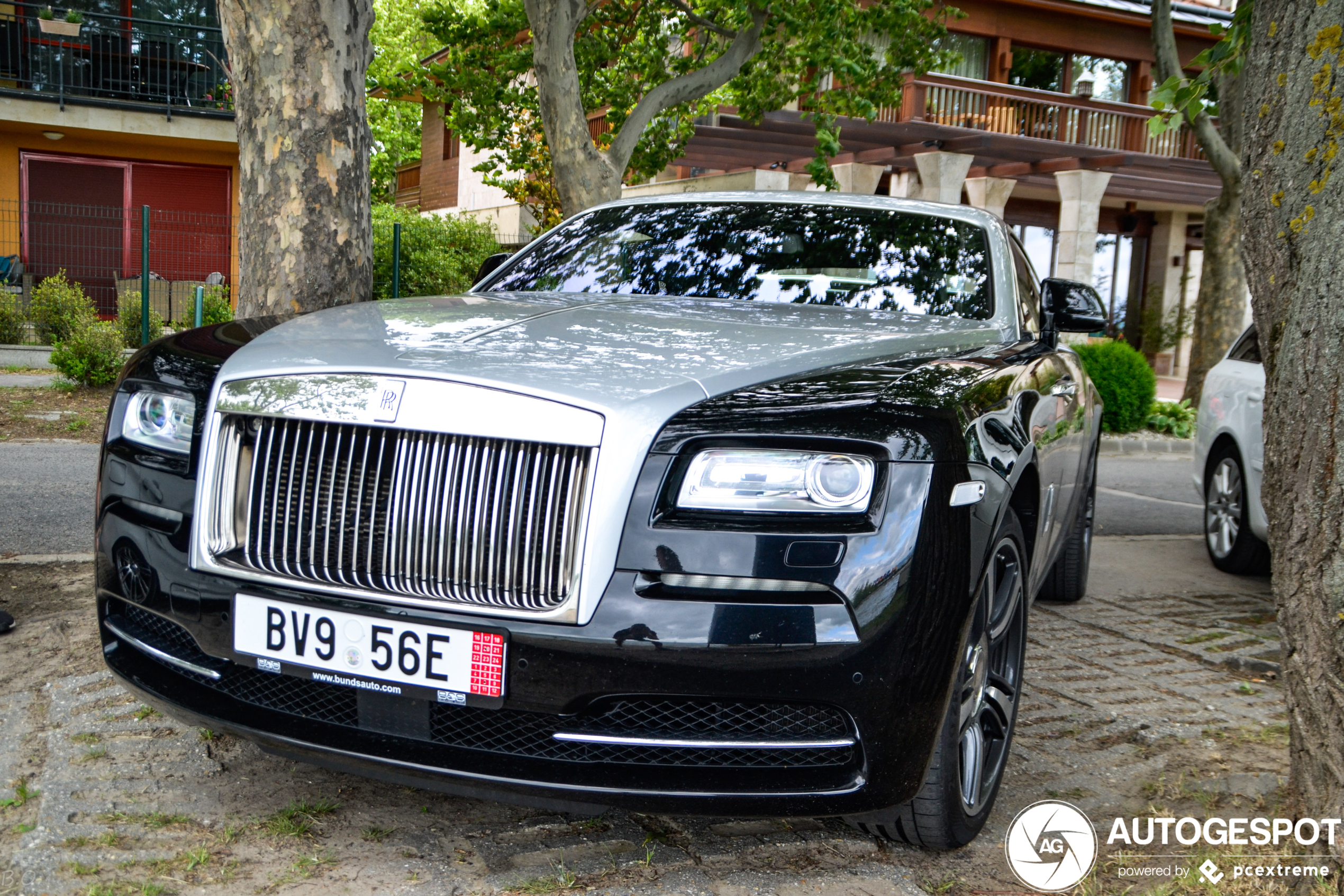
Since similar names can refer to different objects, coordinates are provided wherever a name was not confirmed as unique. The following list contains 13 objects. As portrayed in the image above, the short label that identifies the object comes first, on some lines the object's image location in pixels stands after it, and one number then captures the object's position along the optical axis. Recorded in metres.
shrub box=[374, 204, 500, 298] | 15.09
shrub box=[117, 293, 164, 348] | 12.97
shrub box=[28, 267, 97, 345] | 13.45
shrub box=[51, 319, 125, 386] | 11.28
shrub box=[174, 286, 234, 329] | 13.14
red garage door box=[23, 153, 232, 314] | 15.70
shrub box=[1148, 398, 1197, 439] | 13.54
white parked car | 5.91
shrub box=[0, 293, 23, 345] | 13.97
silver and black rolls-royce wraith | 2.14
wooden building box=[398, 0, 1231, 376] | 18.98
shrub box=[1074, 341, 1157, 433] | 13.26
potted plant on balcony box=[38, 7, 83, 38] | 17.19
